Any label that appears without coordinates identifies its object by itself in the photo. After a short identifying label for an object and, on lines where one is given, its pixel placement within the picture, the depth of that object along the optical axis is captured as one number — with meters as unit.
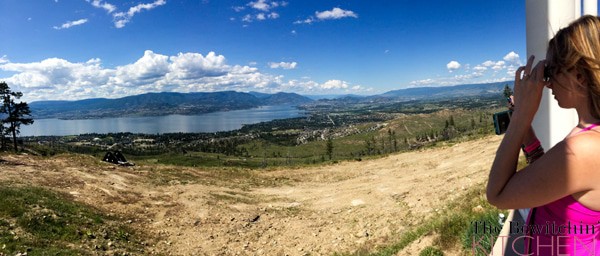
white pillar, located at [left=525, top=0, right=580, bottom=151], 2.31
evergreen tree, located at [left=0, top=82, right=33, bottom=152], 39.44
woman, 1.18
